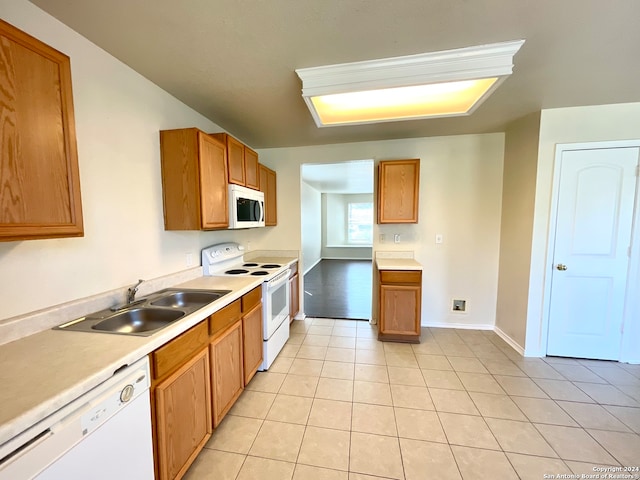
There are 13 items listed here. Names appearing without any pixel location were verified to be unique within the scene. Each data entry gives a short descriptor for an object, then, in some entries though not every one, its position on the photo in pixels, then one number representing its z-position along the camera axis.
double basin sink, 1.31
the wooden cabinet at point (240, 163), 2.27
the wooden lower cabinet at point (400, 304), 2.86
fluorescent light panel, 1.56
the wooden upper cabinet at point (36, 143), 0.90
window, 9.14
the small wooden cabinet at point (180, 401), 1.17
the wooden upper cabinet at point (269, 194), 3.17
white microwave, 2.28
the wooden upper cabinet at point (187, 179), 1.89
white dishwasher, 0.70
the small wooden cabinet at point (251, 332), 2.01
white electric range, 2.36
